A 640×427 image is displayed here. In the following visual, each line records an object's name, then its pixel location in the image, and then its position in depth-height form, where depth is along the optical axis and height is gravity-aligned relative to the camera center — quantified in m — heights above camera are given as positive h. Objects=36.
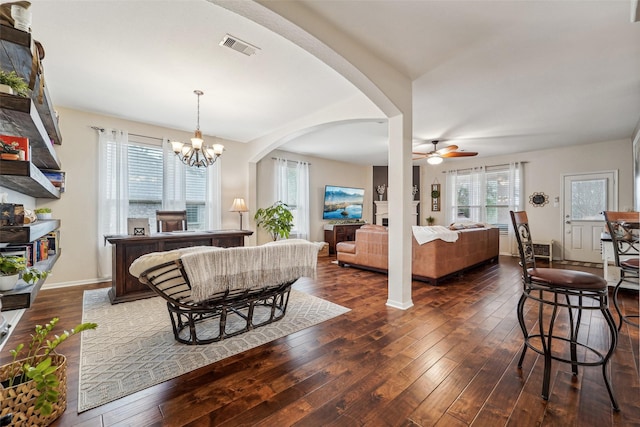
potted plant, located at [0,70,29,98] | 1.18 +0.58
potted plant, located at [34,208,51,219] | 2.85 -0.01
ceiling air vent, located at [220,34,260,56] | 2.35 +1.51
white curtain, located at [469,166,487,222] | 7.12 +0.47
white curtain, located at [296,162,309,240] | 6.79 +0.30
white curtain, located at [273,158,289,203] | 6.36 +0.80
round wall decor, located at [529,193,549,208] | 6.31 +0.32
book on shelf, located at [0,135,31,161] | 1.36 +0.36
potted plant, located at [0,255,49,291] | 1.18 -0.28
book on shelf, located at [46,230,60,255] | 2.81 -0.34
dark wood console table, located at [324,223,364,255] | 7.13 -0.58
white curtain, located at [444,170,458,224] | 7.63 +0.41
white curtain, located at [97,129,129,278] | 4.18 +0.36
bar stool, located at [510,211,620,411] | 1.51 -0.45
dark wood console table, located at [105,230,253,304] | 3.25 -0.48
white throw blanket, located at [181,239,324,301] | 1.94 -0.44
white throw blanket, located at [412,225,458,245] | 4.02 -0.34
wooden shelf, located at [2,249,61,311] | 1.16 -0.38
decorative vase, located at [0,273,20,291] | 1.17 -0.31
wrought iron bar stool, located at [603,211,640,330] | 2.29 -0.13
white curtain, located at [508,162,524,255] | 6.61 +0.53
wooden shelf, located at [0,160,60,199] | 1.22 +0.19
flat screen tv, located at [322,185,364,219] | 7.44 +0.28
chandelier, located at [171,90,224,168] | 3.56 +0.87
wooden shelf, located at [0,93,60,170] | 1.19 +0.49
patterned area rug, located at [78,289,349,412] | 1.72 -1.09
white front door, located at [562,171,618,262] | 5.57 +0.06
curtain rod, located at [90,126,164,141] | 4.16 +1.28
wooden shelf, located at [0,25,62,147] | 1.21 +0.78
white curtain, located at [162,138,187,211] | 4.77 +0.54
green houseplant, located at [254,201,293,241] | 5.54 -0.17
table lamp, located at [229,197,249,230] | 5.17 +0.11
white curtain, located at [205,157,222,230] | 5.25 +0.28
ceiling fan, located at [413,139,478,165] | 5.23 +1.14
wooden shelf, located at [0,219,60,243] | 1.20 -0.10
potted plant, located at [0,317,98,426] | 1.21 -0.86
